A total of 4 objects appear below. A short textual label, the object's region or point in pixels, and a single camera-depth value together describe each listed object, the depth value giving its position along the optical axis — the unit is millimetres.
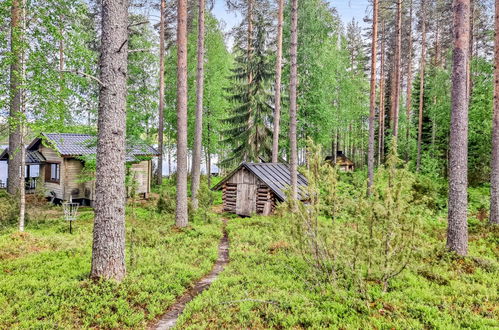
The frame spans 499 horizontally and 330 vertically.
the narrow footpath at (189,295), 5068
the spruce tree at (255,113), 24125
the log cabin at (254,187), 15906
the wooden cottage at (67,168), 18438
